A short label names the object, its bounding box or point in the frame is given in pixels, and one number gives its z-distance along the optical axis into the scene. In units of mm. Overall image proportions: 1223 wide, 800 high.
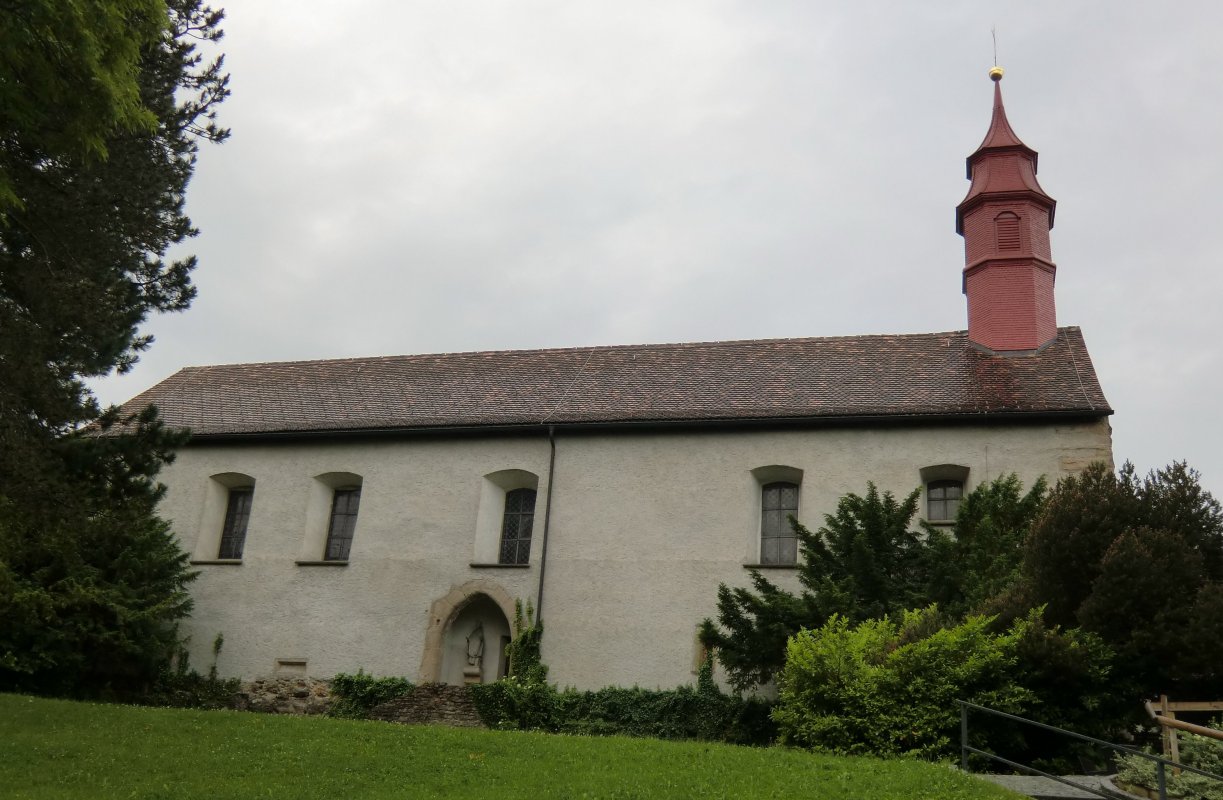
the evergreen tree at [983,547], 14039
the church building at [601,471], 18531
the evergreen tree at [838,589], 14539
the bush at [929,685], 11484
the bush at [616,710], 16875
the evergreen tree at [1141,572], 11320
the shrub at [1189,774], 9116
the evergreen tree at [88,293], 10602
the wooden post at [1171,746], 9579
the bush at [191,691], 19703
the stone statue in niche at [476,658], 19891
